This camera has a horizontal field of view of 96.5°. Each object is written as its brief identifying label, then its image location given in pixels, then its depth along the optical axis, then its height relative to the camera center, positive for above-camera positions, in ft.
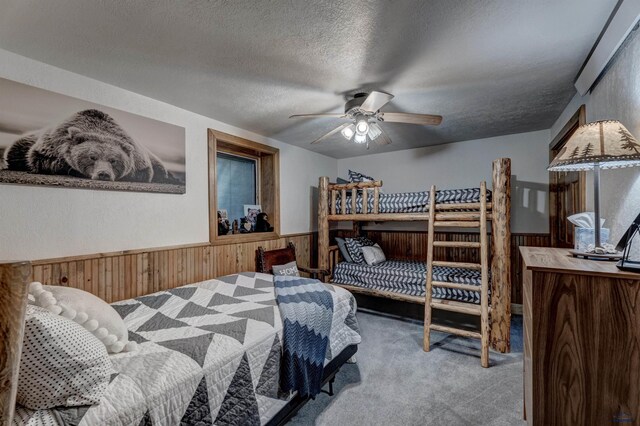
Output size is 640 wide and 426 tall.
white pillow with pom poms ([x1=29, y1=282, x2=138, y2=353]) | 4.00 -1.48
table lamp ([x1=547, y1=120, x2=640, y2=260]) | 3.60 +0.75
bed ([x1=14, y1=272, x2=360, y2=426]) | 3.50 -2.27
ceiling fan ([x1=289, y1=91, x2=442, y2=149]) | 7.41 +2.61
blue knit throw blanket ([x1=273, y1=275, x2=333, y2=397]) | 5.52 -2.65
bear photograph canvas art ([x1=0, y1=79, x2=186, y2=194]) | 5.89 +1.68
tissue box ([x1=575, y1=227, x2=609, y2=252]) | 4.38 -0.45
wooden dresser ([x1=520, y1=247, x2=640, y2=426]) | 3.05 -1.53
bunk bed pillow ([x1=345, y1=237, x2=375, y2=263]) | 13.19 -1.73
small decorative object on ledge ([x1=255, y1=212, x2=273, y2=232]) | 12.39 -0.52
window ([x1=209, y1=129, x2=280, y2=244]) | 11.14 +1.17
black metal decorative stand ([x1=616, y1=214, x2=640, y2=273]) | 3.08 -0.58
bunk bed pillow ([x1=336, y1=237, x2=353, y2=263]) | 13.35 -1.79
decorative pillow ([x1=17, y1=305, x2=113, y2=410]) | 3.04 -1.70
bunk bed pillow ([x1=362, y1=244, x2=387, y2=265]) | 13.04 -2.07
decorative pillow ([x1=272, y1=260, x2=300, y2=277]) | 11.19 -2.31
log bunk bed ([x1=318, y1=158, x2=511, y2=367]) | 8.93 -1.82
